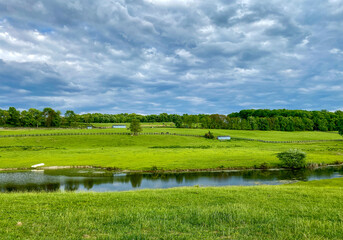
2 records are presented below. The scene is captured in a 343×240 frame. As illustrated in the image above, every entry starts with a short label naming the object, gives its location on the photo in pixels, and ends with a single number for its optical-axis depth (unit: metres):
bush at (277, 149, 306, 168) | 59.06
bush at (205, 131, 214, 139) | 124.16
